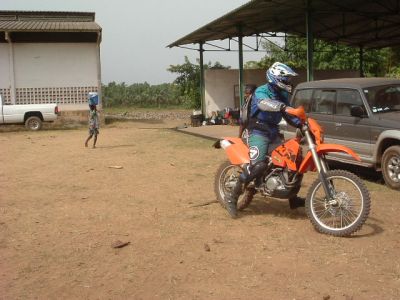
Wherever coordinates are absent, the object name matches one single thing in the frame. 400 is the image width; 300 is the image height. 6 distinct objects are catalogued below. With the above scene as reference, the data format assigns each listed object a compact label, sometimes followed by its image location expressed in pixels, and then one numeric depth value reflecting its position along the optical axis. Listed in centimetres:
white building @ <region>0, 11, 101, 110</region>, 2439
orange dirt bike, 502
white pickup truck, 2197
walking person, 1411
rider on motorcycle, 551
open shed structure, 1522
